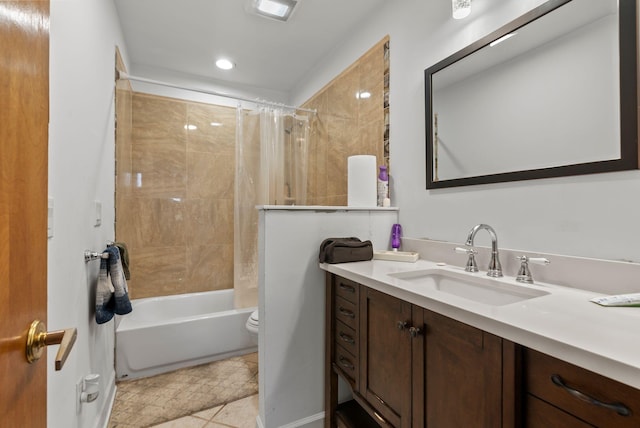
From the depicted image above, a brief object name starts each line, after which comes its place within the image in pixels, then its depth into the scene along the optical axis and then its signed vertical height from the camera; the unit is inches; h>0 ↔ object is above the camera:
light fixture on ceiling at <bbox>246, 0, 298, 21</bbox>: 75.9 +56.1
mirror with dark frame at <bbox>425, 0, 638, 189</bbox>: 37.3 +18.4
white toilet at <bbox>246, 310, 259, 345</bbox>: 85.4 -32.3
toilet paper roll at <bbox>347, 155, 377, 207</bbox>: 70.0 +8.4
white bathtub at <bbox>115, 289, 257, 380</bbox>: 81.5 -37.2
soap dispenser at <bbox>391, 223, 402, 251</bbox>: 68.6 -4.8
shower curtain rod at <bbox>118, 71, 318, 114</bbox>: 85.7 +41.0
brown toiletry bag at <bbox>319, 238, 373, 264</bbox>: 57.2 -7.0
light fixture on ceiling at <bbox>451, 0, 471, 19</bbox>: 51.0 +36.8
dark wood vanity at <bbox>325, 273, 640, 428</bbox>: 22.8 -17.3
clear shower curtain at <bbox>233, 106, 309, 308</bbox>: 100.0 +12.6
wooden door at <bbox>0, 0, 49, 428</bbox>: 17.5 +1.1
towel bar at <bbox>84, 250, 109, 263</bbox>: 51.6 -7.4
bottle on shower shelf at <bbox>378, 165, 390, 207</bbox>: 71.5 +6.9
